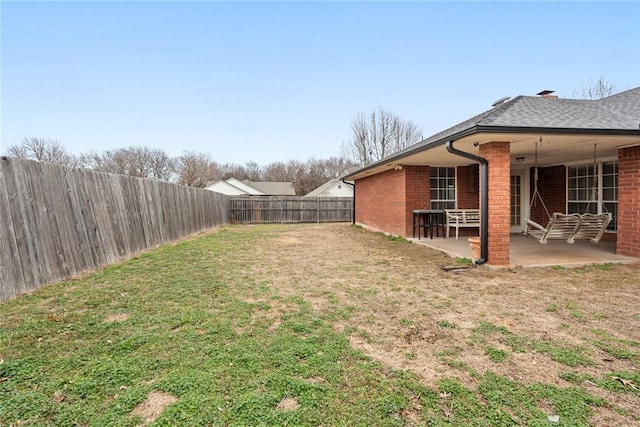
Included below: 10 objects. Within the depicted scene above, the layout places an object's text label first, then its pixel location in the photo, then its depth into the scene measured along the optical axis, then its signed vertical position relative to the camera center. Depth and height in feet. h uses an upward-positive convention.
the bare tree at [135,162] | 113.70 +16.13
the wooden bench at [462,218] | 30.22 -3.78
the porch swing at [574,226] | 19.77 -3.53
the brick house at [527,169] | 17.40 +0.58
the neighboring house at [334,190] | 111.96 -0.54
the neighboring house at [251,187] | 117.19 +2.79
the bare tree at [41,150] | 91.61 +18.06
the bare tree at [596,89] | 71.31 +18.27
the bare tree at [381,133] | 92.38 +15.17
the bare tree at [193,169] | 130.72 +12.62
